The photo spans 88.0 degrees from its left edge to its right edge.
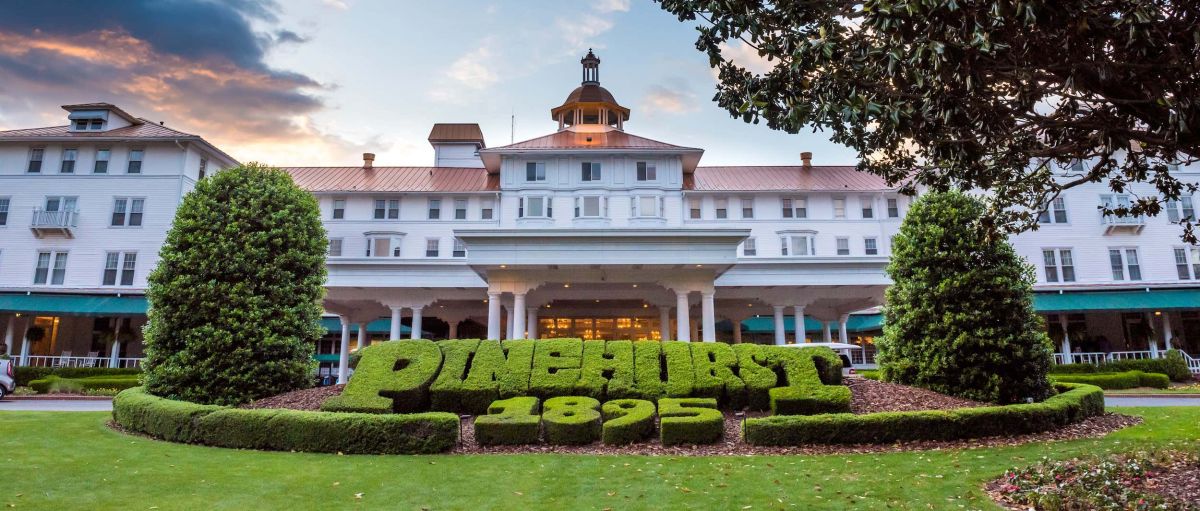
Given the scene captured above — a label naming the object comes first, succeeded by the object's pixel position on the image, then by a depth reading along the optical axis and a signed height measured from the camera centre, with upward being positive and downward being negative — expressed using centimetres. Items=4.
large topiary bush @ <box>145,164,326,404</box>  1498 +134
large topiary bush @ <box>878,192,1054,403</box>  1421 +78
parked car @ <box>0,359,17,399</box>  2253 -102
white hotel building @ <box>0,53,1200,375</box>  2603 +587
